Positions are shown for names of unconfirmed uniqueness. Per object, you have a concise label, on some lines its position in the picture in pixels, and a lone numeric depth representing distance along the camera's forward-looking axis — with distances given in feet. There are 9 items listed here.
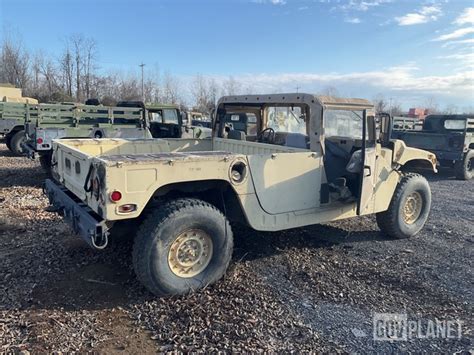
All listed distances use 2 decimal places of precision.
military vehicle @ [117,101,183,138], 40.27
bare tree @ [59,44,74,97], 165.17
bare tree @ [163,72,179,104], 172.35
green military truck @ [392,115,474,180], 37.50
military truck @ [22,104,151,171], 36.65
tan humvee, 11.55
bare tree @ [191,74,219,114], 150.48
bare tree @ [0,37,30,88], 156.97
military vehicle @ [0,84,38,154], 43.73
